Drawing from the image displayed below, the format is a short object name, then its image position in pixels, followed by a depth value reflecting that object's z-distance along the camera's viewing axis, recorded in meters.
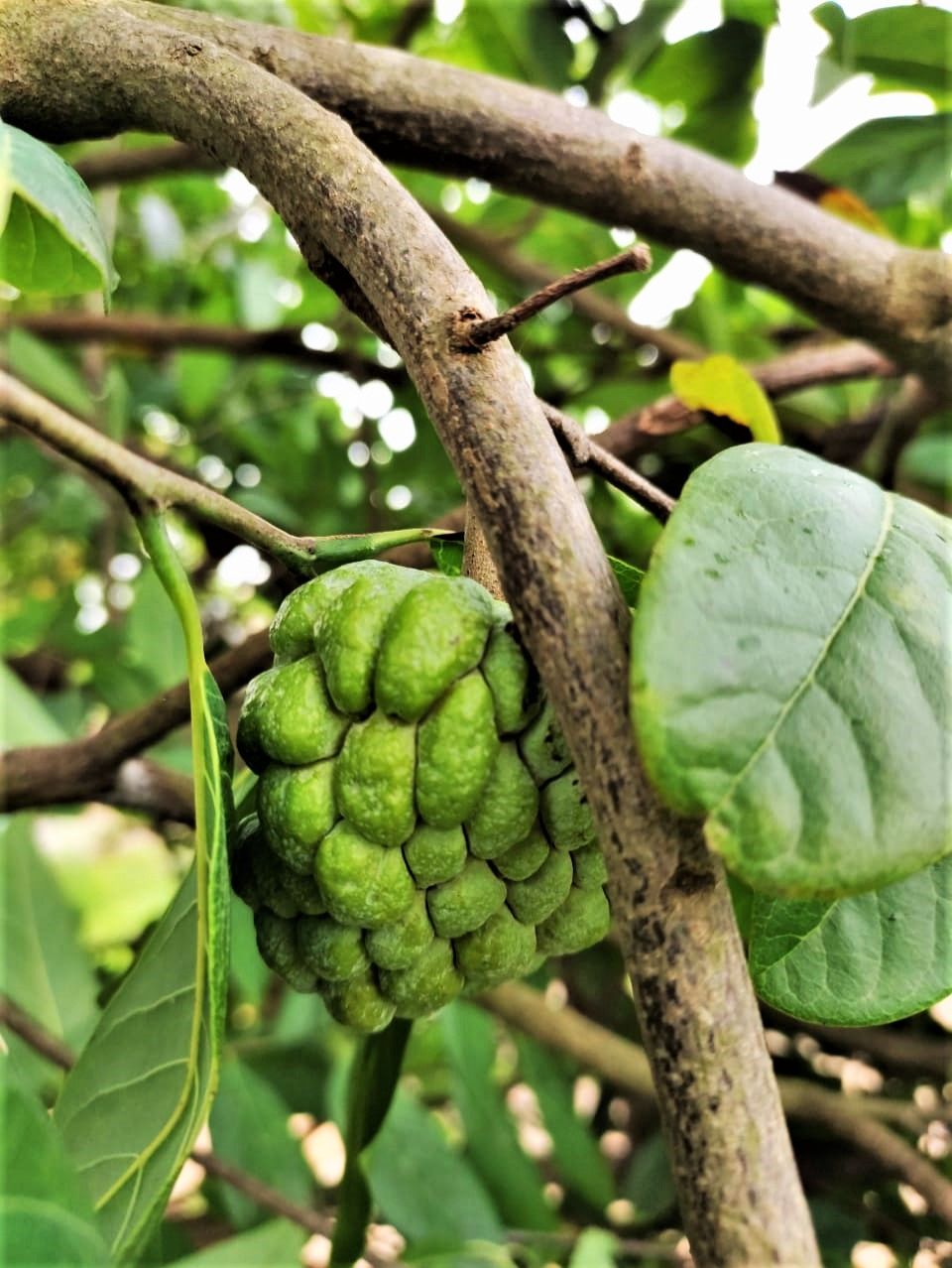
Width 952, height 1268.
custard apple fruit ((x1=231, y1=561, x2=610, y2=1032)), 0.23
